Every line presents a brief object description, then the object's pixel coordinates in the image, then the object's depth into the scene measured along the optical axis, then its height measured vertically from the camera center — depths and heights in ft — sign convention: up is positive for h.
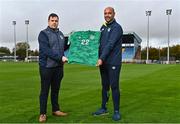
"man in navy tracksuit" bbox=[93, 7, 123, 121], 13.13 +0.46
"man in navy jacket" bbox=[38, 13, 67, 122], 13.10 +0.13
